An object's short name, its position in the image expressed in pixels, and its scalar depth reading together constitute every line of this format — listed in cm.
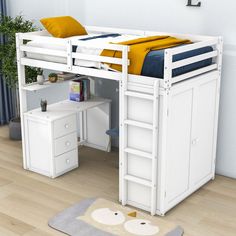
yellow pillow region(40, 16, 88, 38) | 363
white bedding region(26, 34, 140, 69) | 328
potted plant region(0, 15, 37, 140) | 432
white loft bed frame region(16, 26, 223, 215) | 294
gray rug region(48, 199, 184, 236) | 295
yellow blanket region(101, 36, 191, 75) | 300
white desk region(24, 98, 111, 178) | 366
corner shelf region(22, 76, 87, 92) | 369
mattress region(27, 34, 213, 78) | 294
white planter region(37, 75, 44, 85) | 380
